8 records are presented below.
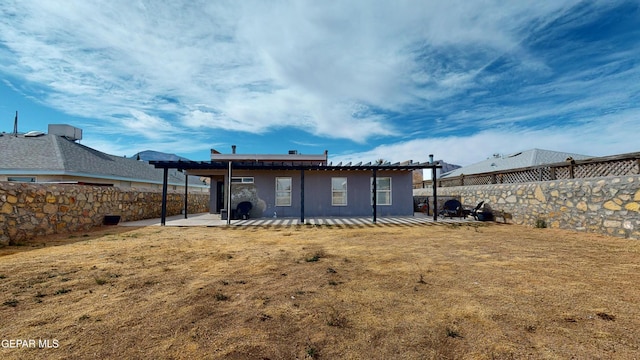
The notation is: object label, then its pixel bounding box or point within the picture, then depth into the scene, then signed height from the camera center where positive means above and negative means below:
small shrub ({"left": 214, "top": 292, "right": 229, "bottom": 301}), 3.21 -1.38
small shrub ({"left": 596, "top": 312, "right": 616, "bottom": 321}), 2.63 -1.36
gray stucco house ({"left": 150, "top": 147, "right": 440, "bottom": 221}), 13.84 +0.01
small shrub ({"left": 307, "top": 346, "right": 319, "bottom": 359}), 2.07 -1.36
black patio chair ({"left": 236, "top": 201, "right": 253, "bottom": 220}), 13.20 -0.96
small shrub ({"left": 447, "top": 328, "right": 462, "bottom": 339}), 2.34 -1.36
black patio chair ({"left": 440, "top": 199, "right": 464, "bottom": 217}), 13.51 -0.94
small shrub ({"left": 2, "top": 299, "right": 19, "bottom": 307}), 3.05 -1.36
